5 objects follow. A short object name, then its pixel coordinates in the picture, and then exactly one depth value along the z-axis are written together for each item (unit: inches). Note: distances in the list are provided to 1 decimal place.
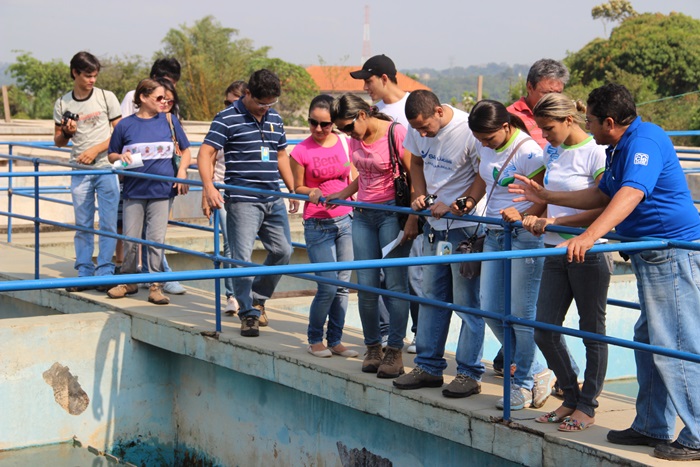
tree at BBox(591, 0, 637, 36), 3250.5
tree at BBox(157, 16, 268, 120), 1240.2
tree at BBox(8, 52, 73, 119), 2391.7
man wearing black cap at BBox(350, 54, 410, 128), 258.1
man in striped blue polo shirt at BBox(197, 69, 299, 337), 254.5
